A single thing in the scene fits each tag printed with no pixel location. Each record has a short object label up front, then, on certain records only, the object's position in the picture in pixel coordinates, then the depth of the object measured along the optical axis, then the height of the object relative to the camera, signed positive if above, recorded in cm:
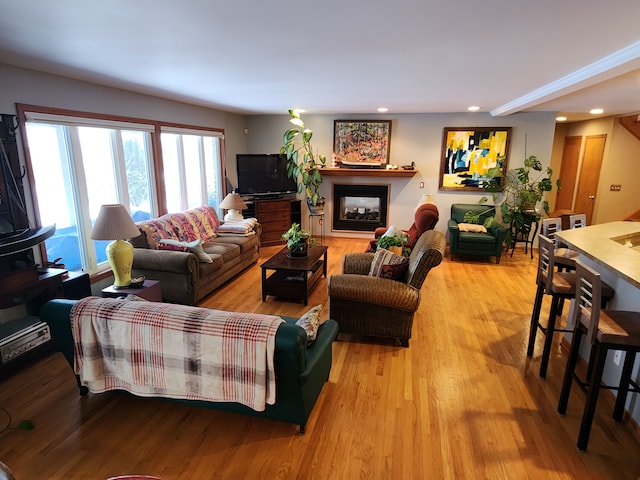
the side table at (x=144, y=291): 310 -112
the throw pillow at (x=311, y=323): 214 -95
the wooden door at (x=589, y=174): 707 -18
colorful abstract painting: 611 +16
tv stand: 635 -90
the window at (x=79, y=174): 341 -12
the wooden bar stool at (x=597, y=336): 189 -90
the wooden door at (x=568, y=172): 775 -15
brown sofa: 375 -106
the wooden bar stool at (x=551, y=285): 259 -87
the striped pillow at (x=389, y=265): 317 -89
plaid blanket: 183 -98
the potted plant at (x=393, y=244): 360 -80
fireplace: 691 -82
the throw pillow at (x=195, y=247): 394 -91
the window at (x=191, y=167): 520 -6
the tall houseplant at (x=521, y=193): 573 -47
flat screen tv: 638 -20
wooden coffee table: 396 -131
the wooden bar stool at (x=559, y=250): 305 -76
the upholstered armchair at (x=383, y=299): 294 -110
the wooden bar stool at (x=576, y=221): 385 -60
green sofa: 183 -110
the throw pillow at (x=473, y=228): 567 -100
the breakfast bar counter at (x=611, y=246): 198 -55
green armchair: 549 -117
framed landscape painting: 655 +40
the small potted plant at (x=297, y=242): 425 -91
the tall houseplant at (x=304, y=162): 652 +3
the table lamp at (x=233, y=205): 539 -61
